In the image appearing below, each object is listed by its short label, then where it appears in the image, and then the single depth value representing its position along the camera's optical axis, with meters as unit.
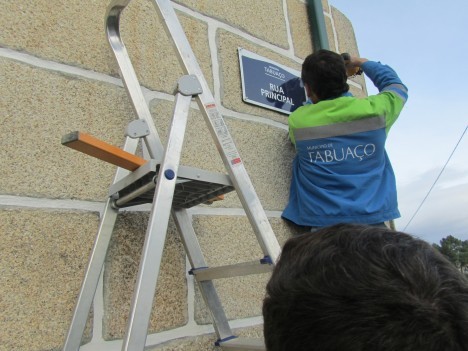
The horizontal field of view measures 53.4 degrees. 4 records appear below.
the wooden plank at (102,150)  1.03
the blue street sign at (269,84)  2.06
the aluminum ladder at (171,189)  1.03
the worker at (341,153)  1.85
